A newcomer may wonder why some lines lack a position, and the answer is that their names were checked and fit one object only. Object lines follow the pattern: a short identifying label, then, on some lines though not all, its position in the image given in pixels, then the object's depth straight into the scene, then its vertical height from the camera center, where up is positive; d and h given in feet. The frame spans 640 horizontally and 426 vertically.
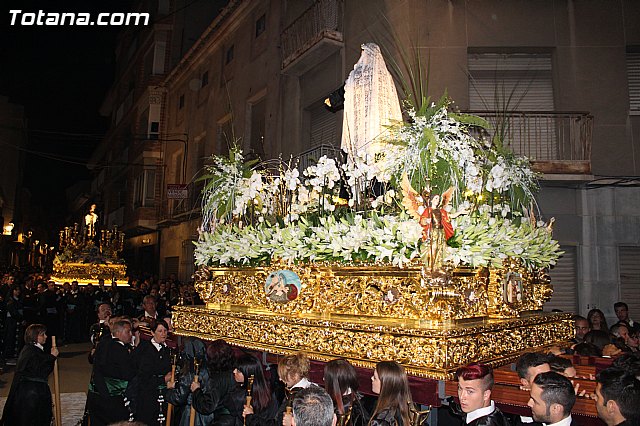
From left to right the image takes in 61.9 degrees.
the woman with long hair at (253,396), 12.35 -2.84
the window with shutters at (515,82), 36.37 +13.69
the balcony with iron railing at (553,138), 33.27 +9.40
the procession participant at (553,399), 8.75 -1.90
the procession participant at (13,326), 39.04 -3.84
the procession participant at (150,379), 17.74 -3.43
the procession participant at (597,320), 24.47 -1.67
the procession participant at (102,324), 23.47 -2.12
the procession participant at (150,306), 28.96 -1.61
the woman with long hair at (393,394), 9.82 -2.15
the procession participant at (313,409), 8.08 -1.97
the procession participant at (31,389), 17.87 -3.88
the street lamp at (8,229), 76.54 +6.45
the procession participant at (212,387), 13.51 -2.86
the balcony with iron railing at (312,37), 41.73 +20.21
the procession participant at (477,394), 9.52 -2.00
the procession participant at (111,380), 17.56 -3.43
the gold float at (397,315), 11.67 -0.92
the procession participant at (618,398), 8.80 -1.89
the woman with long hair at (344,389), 10.80 -2.22
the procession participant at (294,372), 11.64 -2.02
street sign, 57.88 +9.30
